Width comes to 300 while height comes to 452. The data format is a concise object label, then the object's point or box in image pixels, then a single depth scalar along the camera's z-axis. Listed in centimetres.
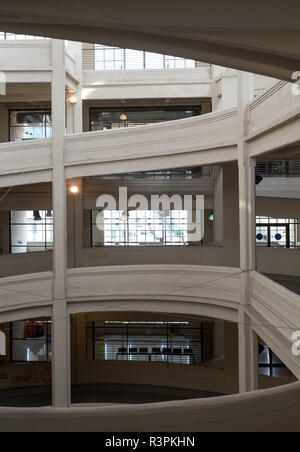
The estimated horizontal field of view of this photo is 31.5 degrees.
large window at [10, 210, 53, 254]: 2225
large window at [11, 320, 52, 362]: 2106
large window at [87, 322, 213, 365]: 2056
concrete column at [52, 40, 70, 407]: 1543
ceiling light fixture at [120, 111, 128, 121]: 2067
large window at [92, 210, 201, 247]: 2178
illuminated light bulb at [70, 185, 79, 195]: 1800
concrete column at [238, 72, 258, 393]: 1276
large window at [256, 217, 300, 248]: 2262
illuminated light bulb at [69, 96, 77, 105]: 1856
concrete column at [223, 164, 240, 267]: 1641
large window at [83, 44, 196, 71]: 2050
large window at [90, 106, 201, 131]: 2107
